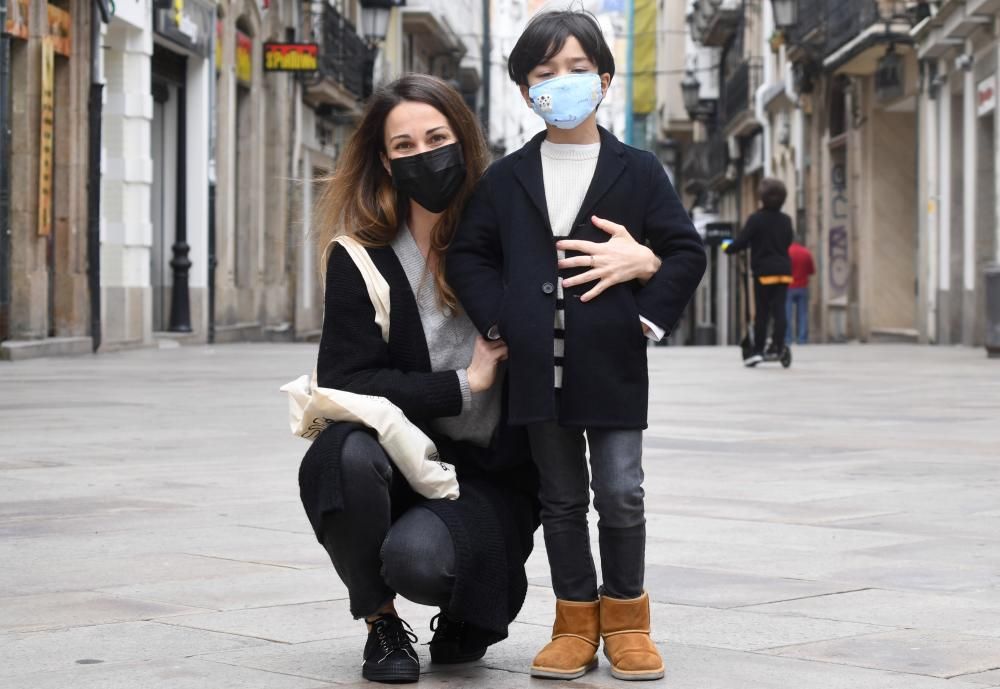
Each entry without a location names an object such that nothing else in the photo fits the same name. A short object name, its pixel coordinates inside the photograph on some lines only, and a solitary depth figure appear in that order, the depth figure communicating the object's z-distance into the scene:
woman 3.83
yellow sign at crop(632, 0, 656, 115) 66.31
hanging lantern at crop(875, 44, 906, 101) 26.75
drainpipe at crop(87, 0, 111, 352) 19.08
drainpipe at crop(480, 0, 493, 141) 59.84
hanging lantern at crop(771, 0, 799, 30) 31.39
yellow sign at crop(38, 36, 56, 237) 17.77
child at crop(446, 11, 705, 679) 3.80
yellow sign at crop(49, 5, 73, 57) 18.19
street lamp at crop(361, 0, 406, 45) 32.81
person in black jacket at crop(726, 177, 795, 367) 16.89
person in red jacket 25.77
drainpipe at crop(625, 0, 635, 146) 69.38
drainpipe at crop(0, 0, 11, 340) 16.58
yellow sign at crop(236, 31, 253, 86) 26.42
